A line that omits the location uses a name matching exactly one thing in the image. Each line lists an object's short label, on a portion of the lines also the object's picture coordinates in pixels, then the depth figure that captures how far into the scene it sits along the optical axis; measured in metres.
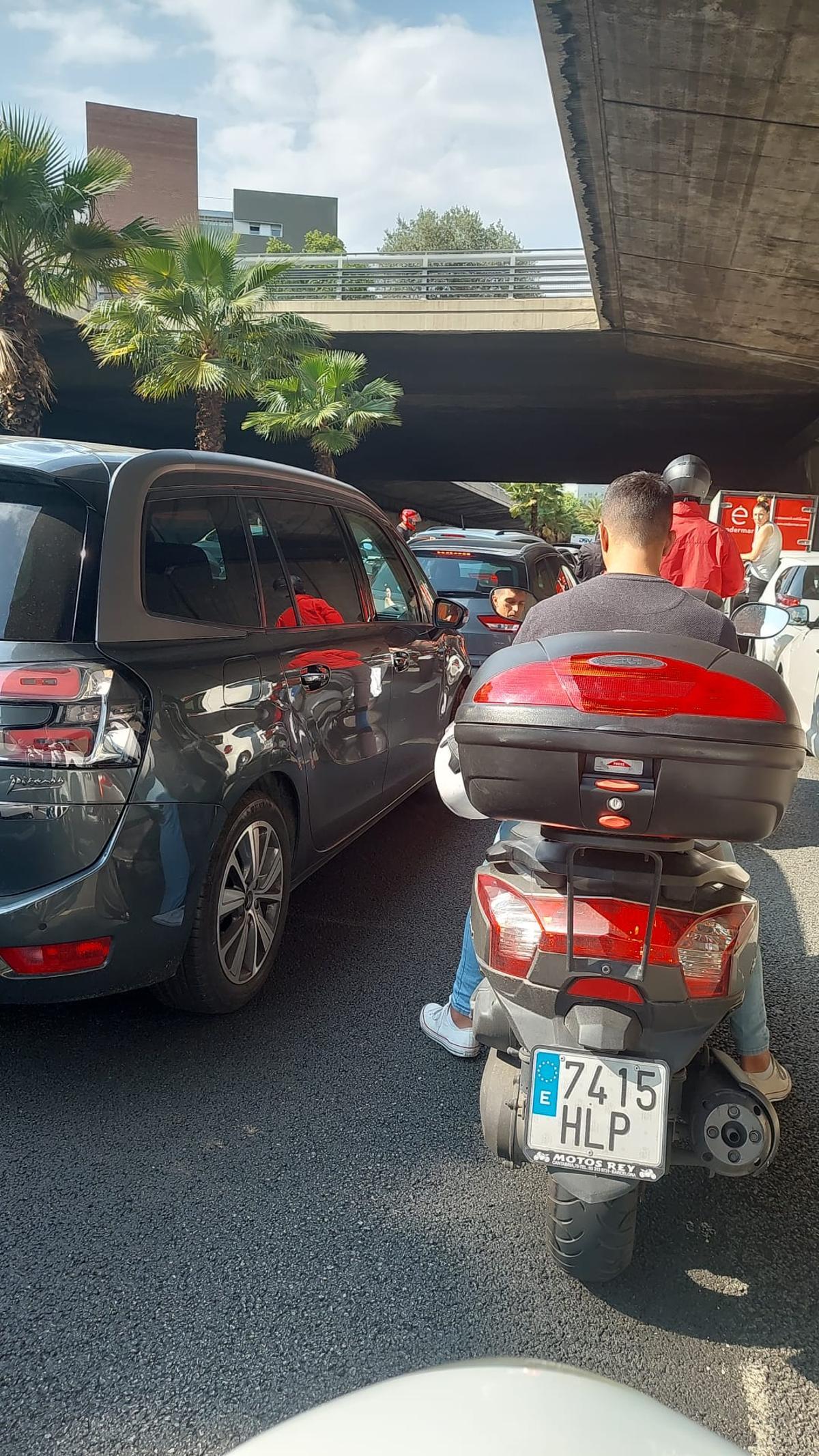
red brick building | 67.88
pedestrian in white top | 9.99
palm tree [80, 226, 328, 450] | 18.19
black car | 8.71
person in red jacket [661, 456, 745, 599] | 5.39
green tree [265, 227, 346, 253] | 71.25
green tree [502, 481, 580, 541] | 69.88
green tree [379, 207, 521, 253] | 72.31
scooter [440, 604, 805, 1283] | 1.94
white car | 7.96
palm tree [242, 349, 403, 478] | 25.00
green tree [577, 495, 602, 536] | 110.80
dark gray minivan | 2.78
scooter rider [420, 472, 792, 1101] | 2.36
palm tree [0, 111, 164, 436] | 13.22
